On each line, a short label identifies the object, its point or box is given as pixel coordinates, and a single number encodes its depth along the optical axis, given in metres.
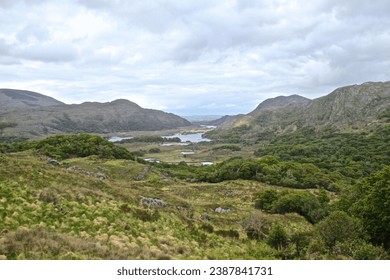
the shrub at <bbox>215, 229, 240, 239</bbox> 34.03
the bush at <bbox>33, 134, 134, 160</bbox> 105.12
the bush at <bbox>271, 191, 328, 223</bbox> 61.69
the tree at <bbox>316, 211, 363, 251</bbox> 32.69
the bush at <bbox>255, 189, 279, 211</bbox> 65.21
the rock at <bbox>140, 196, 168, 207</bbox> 37.28
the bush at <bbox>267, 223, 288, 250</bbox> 33.22
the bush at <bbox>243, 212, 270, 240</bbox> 36.85
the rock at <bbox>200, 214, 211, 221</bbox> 41.56
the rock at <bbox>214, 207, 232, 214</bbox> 55.06
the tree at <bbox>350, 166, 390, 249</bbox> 40.62
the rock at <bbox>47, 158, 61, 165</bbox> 67.69
